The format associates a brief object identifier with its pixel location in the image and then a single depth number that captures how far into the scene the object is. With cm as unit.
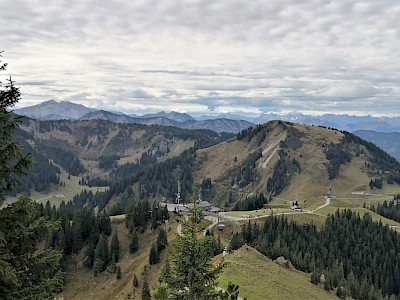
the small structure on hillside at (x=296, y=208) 18700
